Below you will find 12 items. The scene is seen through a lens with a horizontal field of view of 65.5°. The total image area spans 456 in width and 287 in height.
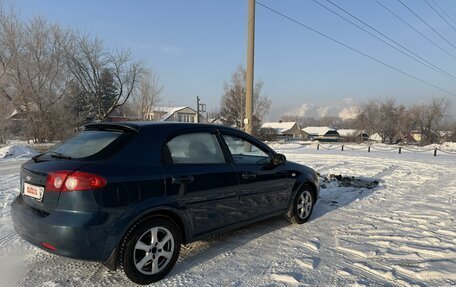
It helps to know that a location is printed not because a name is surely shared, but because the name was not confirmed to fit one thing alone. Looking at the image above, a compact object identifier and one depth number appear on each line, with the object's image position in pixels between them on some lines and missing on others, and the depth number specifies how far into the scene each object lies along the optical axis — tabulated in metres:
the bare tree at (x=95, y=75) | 39.22
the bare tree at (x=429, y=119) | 68.75
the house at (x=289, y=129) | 106.51
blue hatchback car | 3.20
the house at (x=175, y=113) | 57.92
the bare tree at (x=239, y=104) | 57.84
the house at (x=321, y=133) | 112.00
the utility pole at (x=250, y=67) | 15.43
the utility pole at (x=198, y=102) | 54.73
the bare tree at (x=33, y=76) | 30.61
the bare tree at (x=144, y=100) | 49.31
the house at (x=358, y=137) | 78.29
